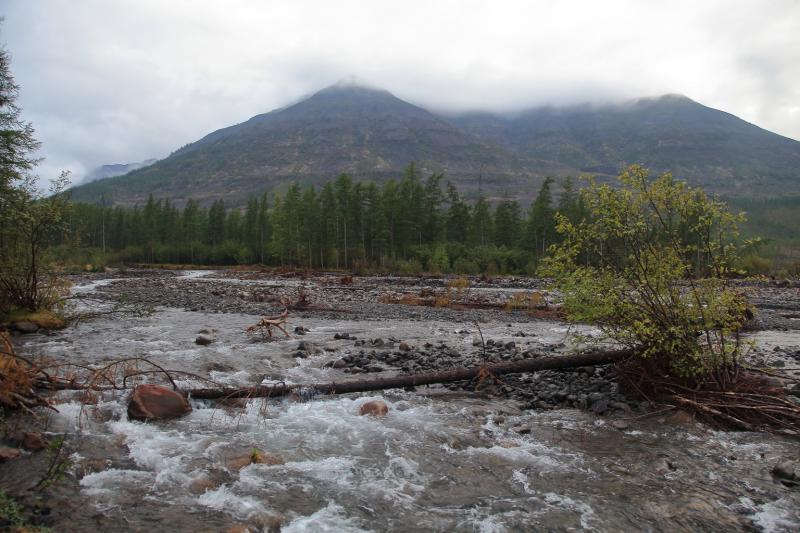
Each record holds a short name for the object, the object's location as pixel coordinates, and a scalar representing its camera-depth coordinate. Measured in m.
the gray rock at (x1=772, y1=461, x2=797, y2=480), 6.39
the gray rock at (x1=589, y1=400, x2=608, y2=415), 9.21
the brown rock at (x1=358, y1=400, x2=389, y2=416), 9.23
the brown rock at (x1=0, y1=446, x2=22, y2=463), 6.29
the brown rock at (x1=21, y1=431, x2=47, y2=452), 6.74
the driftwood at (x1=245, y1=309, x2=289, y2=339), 16.59
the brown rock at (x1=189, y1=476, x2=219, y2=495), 6.19
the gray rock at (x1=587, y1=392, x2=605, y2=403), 9.66
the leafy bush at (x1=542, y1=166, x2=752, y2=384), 8.66
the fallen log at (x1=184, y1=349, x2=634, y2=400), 9.66
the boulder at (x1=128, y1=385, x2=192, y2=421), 8.41
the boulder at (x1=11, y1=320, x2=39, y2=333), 15.83
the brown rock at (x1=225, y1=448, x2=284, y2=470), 6.88
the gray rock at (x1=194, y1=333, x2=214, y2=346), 15.02
